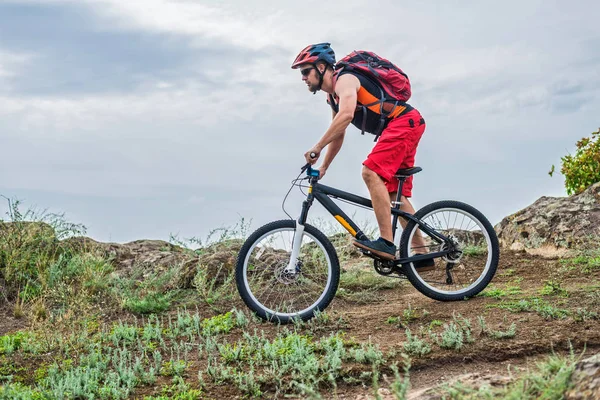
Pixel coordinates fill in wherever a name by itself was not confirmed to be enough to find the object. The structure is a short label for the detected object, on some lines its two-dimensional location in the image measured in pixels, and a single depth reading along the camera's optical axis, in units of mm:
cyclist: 6598
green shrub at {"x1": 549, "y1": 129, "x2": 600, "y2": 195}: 11266
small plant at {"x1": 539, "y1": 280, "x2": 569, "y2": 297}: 7242
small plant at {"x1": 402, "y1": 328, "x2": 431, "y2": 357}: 5312
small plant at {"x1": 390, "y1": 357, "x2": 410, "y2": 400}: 3083
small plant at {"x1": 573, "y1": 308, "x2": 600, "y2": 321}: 5976
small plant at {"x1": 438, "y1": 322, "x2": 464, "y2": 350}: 5406
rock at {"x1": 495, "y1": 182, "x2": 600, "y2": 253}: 9883
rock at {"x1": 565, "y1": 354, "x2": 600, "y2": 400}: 3346
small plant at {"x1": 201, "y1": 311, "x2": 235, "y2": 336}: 6559
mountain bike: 6715
